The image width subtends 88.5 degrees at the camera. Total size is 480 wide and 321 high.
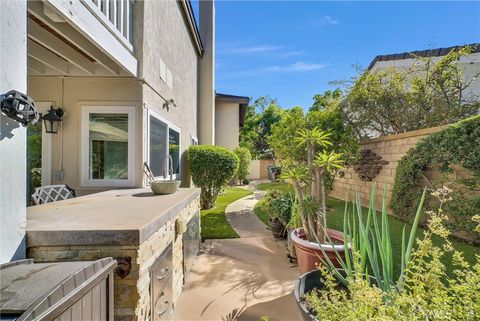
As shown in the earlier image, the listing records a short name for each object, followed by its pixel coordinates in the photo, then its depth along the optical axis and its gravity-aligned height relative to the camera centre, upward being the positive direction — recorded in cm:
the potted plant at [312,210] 326 -72
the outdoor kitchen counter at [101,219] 192 -55
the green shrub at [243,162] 1611 -3
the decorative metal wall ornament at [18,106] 176 +41
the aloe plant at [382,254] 201 -80
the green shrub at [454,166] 436 -8
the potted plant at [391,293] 144 -86
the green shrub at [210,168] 876 -23
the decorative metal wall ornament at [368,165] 739 -11
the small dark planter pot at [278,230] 568 -159
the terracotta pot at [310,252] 316 -119
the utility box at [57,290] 115 -68
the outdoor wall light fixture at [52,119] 451 +78
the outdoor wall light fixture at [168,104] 615 +150
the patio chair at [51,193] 417 -56
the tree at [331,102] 860 +220
